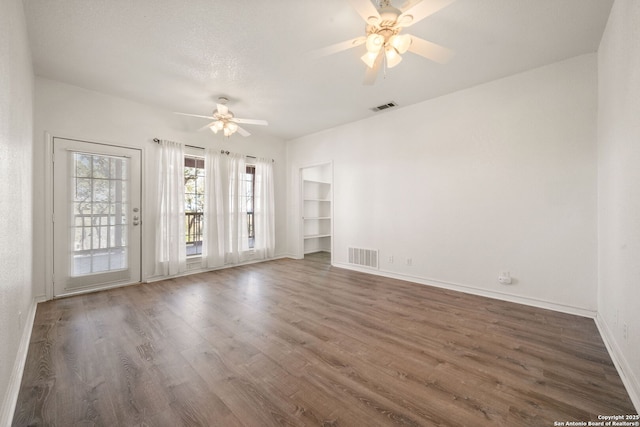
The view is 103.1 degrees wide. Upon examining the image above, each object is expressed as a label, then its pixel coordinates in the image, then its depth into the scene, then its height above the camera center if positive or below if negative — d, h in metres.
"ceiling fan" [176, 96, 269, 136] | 3.82 +1.45
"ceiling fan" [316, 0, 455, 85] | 1.83 +1.46
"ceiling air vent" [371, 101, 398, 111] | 4.25 +1.85
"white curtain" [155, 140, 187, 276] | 4.41 +0.05
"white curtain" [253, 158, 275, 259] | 5.89 +0.08
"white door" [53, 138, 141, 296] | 3.57 -0.03
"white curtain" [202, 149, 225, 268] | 5.00 -0.01
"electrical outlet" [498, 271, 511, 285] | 3.37 -0.86
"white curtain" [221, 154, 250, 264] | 5.34 +0.10
